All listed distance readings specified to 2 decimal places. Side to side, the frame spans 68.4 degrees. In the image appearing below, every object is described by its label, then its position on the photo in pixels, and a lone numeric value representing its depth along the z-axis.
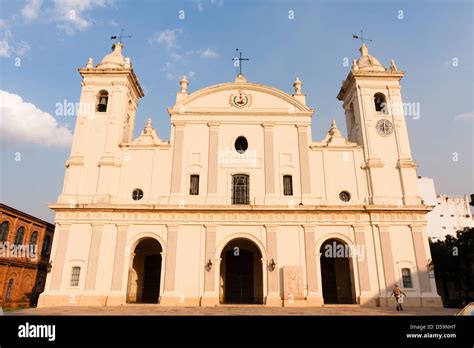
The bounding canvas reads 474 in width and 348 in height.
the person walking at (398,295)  18.06
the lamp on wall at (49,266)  20.12
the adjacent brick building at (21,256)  25.06
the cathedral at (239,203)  20.42
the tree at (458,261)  29.61
